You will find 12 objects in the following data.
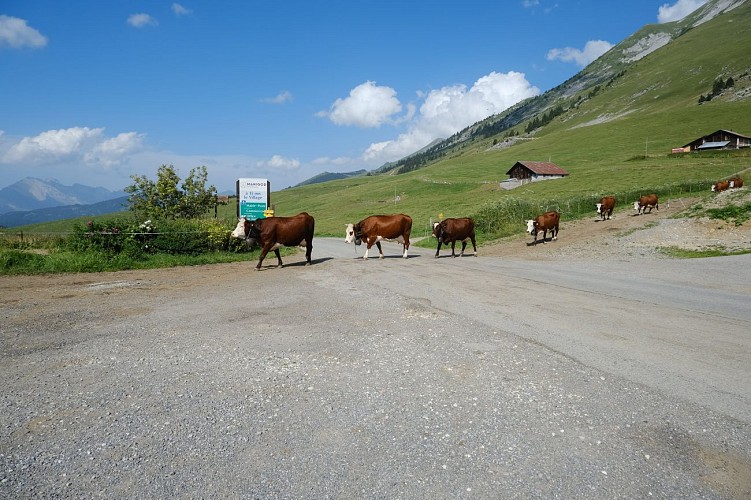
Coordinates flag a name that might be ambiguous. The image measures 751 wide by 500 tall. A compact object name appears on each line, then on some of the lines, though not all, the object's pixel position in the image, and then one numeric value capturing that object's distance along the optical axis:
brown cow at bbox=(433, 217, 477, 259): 24.03
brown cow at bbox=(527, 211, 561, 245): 27.98
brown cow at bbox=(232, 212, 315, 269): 18.64
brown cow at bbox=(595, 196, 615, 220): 35.66
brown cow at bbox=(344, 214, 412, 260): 22.27
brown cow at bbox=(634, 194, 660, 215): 35.31
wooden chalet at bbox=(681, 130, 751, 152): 91.19
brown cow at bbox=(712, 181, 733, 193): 38.38
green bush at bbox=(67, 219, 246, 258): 18.78
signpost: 26.81
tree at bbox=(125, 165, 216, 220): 36.69
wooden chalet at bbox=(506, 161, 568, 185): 87.81
